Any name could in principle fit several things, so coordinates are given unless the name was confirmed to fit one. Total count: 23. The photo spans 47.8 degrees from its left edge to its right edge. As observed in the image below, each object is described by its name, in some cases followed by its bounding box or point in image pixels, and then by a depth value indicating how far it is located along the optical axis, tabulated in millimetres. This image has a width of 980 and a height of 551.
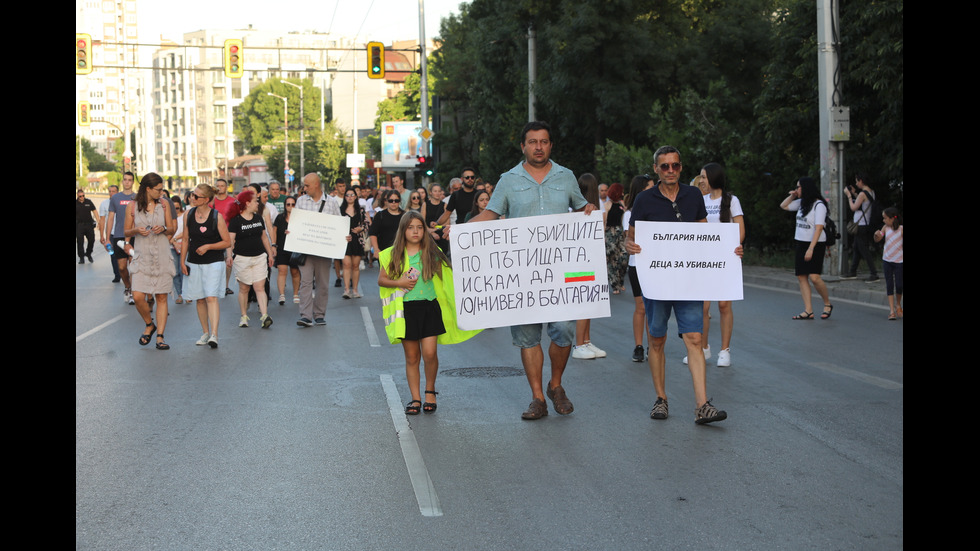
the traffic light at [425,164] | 40438
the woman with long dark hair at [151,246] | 11766
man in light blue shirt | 7625
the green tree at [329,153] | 92438
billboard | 76250
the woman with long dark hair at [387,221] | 13031
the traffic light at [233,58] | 31359
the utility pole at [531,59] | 37562
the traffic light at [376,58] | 31547
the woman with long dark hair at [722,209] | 9211
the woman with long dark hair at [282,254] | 16688
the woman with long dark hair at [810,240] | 13281
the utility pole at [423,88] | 43147
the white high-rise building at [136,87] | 192625
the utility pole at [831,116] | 18828
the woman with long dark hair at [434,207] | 17188
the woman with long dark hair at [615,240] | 14393
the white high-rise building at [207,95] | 160125
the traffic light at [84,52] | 29441
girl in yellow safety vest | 8008
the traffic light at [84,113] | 56812
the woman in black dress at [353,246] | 17719
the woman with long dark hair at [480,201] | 14466
